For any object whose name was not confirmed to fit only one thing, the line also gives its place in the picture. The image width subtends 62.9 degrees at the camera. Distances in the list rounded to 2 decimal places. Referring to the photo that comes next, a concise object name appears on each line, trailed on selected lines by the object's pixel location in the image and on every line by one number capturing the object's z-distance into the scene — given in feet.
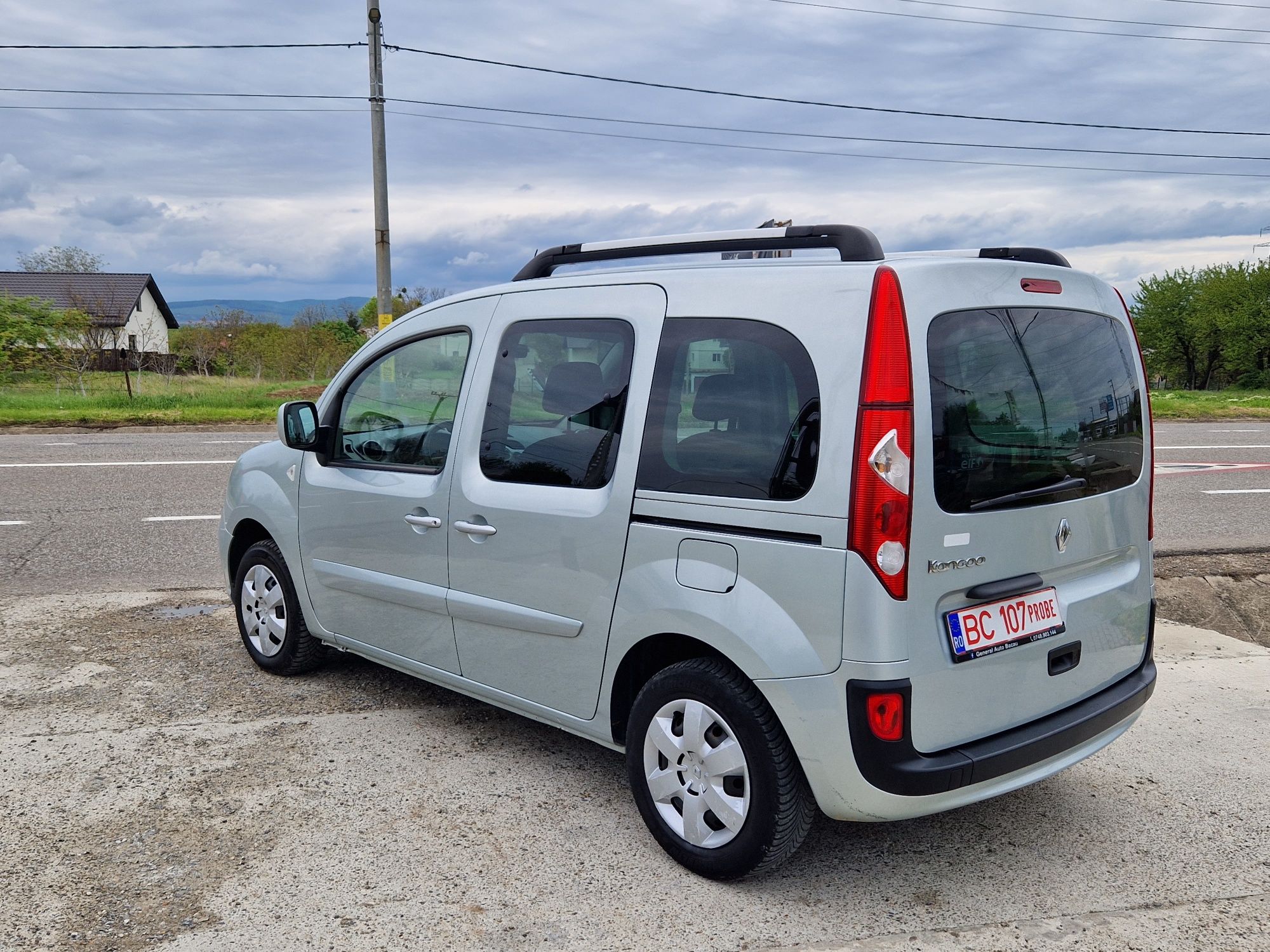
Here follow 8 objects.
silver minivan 8.73
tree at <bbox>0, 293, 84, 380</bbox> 95.61
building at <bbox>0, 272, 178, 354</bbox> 174.81
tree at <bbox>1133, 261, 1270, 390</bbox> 198.39
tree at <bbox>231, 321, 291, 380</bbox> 125.59
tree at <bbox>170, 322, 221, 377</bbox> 123.24
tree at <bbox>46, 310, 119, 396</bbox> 85.87
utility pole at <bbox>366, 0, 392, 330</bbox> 60.70
